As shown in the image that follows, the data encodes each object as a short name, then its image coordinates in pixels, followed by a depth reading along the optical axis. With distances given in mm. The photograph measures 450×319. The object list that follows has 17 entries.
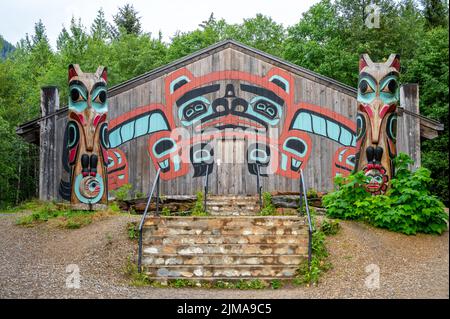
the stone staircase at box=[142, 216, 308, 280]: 9734
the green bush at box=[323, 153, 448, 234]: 10430
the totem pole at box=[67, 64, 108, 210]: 13312
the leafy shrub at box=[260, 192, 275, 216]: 14611
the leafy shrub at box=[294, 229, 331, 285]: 9305
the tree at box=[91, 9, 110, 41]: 49981
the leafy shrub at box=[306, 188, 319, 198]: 17141
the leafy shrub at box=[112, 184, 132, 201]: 15243
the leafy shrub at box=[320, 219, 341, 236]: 10797
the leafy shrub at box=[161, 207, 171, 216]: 15516
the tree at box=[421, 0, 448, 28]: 35531
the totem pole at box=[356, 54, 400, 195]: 12398
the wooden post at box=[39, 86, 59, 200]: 17484
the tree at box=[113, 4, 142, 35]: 50375
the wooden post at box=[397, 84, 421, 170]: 17453
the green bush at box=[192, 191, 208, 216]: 14799
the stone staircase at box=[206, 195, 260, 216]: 15414
